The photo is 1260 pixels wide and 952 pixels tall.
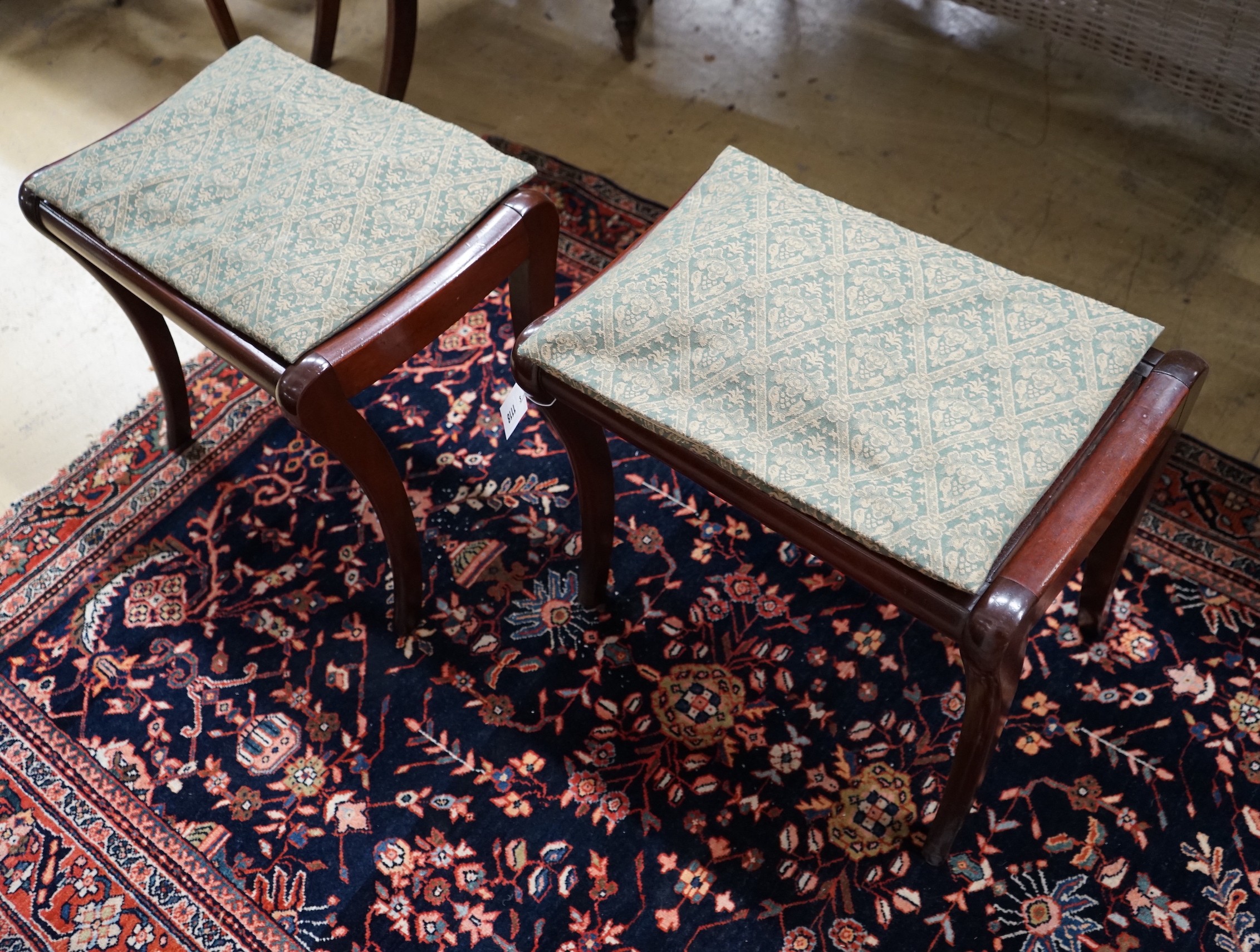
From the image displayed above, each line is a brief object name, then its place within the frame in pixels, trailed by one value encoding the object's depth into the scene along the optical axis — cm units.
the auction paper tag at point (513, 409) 134
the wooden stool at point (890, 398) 104
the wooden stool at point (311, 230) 130
